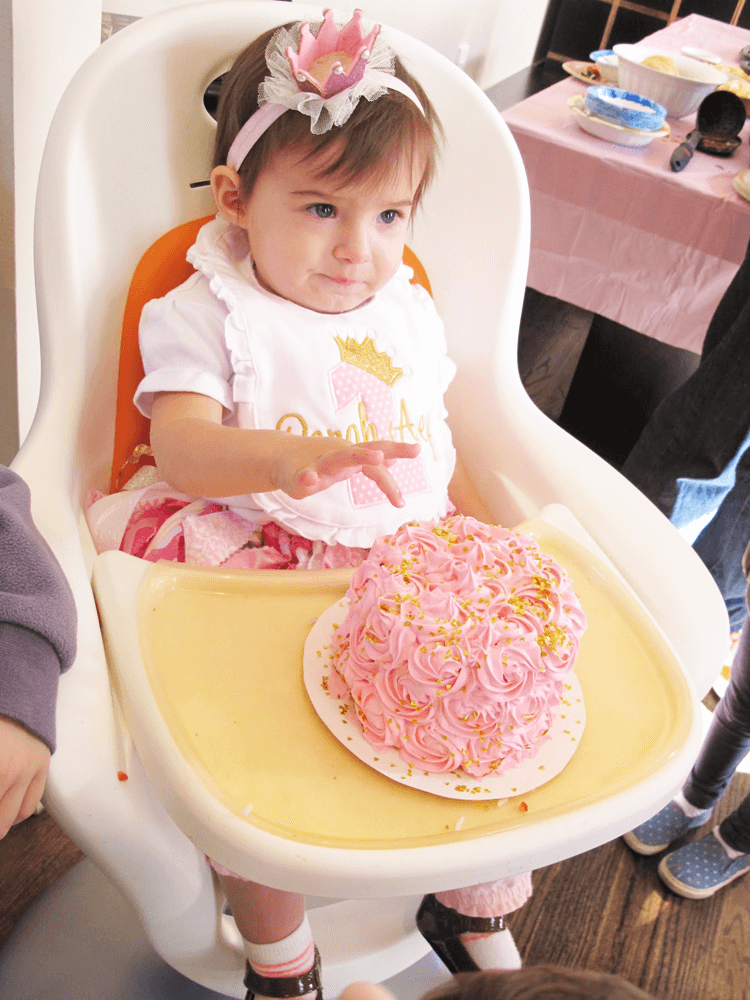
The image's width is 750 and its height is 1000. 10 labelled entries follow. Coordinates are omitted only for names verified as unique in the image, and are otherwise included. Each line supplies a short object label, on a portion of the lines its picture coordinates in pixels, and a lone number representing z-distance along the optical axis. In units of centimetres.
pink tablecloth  142
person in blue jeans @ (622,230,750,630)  132
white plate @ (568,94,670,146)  147
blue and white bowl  148
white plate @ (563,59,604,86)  174
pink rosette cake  58
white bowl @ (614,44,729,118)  164
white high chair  57
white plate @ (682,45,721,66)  199
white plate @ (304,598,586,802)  60
